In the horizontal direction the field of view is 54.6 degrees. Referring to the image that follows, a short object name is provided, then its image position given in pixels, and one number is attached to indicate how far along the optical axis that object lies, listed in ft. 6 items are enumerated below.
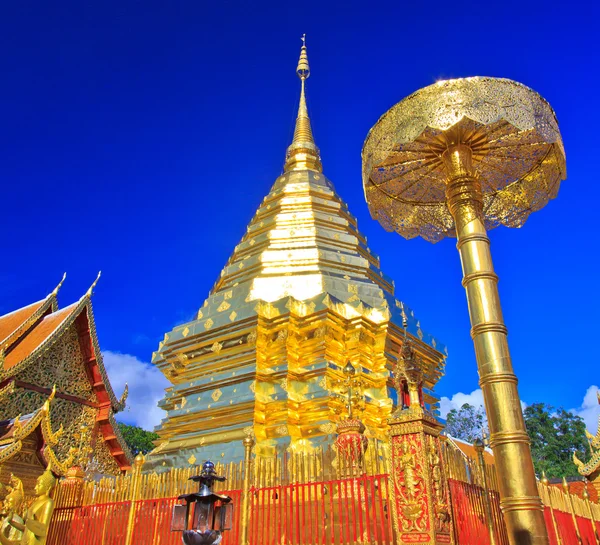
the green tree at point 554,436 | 90.74
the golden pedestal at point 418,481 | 13.97
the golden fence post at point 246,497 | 17.97
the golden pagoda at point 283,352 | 30.86
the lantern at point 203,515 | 15.44
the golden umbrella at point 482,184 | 14.98
